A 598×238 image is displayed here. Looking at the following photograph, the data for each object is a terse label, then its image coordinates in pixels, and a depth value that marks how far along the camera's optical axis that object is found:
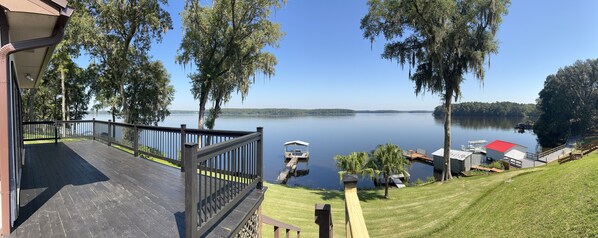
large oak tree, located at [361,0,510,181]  13.66
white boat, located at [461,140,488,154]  32.19
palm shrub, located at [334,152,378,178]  15.24
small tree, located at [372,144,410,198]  14.63
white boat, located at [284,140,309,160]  32.50
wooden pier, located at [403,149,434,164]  30.36
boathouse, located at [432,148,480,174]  23.69
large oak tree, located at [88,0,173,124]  15.16
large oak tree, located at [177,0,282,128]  16.08
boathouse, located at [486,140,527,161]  25.45
